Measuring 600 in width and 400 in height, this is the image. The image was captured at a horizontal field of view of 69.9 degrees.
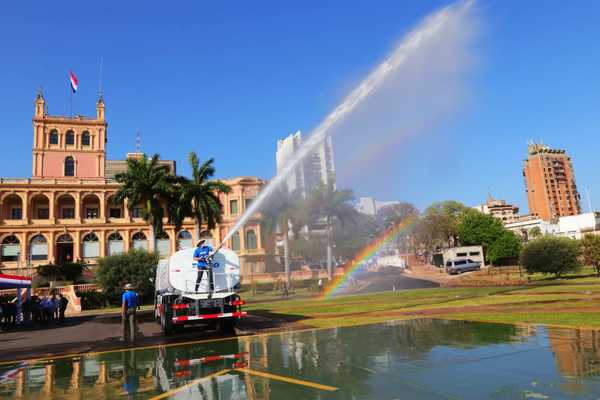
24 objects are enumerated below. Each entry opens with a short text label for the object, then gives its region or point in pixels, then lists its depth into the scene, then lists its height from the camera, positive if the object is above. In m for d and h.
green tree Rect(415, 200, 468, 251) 92.31 +6.95
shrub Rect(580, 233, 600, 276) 41.47 +0.03
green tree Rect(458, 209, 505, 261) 86.23 +5.63
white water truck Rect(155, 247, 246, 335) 14.74 -0.51
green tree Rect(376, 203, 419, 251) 58.24 +7.01
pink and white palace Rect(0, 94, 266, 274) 68.31 +12.93
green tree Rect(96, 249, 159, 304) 44.03 +1.22
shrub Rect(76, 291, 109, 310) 44.33 -1.38
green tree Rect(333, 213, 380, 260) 60.72 +4.43
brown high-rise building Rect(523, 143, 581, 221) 183.62 +29.51
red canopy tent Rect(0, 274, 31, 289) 23.53 +0.61
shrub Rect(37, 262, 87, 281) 56.69 +2.33
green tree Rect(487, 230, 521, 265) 83.81 +1.24
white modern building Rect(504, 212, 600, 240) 113.56 +7.64
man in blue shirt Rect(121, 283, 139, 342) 14.96 -0.99
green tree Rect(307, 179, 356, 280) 56.13 +8.38
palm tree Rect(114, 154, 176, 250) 47.03 +10.14
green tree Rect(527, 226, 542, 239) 121.34 +6.38
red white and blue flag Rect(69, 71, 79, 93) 79.00 +37.58
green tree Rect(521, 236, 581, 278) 42.03 -0.33
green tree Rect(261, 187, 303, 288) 56.16 +7.52
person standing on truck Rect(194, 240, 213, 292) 15.40 +0.76
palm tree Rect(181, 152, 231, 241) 48.84 +9.52
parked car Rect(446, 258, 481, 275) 65.00 -1.03
